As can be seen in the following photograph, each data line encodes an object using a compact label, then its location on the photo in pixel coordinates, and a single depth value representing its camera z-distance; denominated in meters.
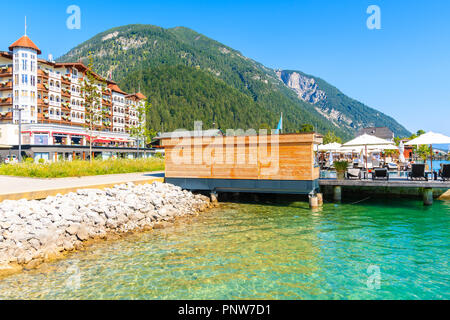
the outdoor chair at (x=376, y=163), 25.22
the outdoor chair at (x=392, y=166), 25.87
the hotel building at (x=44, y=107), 47.21
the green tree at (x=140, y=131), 45.37
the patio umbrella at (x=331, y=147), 25.09
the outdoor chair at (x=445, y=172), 15.75
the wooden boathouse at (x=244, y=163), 15.34
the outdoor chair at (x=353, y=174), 17.72
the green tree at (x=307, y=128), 118.40
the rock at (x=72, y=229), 10.07
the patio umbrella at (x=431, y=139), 16.30
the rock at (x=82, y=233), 10.15
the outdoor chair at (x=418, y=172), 16.19
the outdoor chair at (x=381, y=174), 16.62
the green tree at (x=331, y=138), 102.55
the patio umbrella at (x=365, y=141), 17.74
